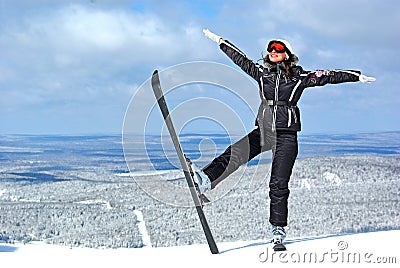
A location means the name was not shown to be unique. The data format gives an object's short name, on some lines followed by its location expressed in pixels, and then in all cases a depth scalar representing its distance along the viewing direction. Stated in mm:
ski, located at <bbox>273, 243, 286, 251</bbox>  5031
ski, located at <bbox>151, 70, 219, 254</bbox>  4988
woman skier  4977
